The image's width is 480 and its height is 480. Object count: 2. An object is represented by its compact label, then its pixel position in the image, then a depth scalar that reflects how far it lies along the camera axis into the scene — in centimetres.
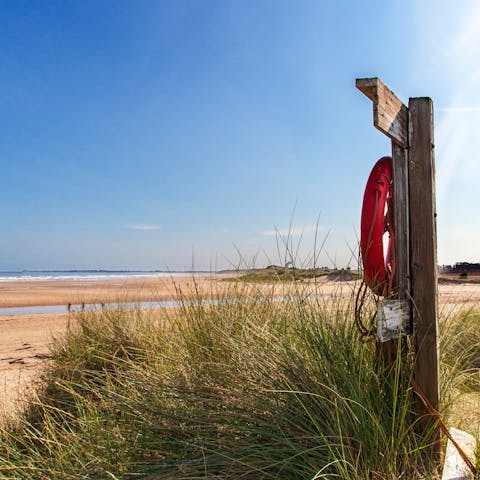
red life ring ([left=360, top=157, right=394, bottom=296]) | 261
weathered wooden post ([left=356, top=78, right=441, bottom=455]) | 262
